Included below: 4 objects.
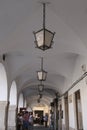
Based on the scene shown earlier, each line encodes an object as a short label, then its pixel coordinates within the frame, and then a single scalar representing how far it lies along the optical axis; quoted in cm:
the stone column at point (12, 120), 544
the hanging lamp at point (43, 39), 197
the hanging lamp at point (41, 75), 389
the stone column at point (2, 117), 409
